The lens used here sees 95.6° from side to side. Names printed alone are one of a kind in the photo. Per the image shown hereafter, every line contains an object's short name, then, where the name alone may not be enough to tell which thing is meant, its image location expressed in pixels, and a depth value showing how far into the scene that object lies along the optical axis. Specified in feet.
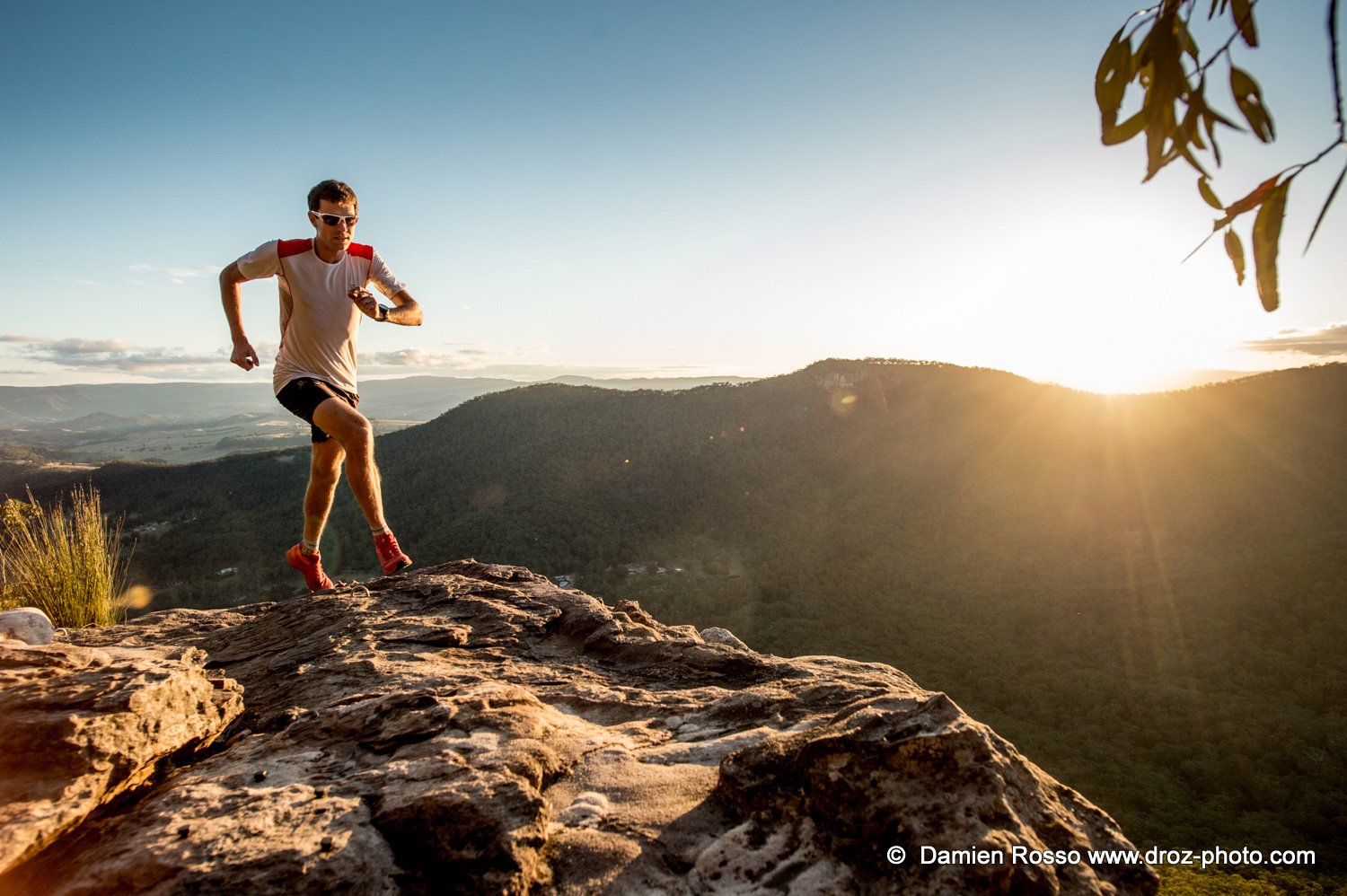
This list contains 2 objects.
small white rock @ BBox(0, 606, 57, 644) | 10.70
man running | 12.83
